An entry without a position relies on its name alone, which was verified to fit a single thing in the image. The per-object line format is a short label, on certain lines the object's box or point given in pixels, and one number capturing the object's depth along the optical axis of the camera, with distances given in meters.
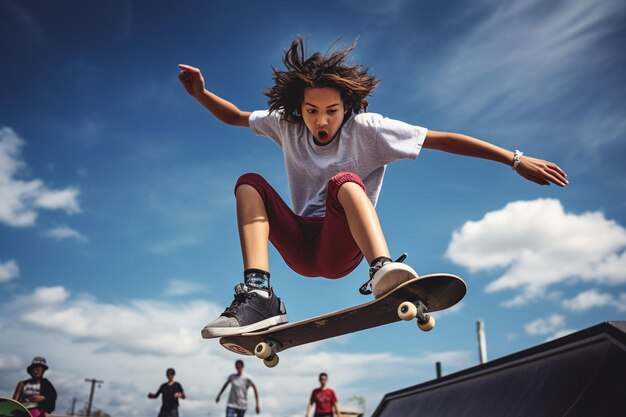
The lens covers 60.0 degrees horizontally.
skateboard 2.82
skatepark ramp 2.30
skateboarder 3.11
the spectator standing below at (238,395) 10.08
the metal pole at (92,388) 36.34
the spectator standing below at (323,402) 10.59
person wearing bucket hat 7.60
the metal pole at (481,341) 23.45
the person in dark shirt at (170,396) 10.30
